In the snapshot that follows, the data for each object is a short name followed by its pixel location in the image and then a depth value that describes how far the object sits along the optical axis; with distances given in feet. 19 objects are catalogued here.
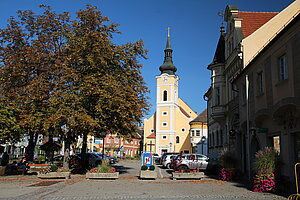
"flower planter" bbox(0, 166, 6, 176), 67.62
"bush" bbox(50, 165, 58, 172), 61.26
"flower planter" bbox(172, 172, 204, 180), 59.98
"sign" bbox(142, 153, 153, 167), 71.03
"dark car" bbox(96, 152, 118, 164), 130.10
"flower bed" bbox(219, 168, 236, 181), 57.77
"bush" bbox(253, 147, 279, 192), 41.57
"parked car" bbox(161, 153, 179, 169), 108.10
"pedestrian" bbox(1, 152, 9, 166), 73.48
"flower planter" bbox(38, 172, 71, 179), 59.77
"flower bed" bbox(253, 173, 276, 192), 41.45
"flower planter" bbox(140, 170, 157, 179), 62.18
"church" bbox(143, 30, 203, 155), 246.06
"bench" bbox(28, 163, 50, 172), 71.63
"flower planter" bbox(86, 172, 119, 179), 60.54
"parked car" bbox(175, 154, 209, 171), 78.12
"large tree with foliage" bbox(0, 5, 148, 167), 61.62
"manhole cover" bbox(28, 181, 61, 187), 50.85
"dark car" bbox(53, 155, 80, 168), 92.08
